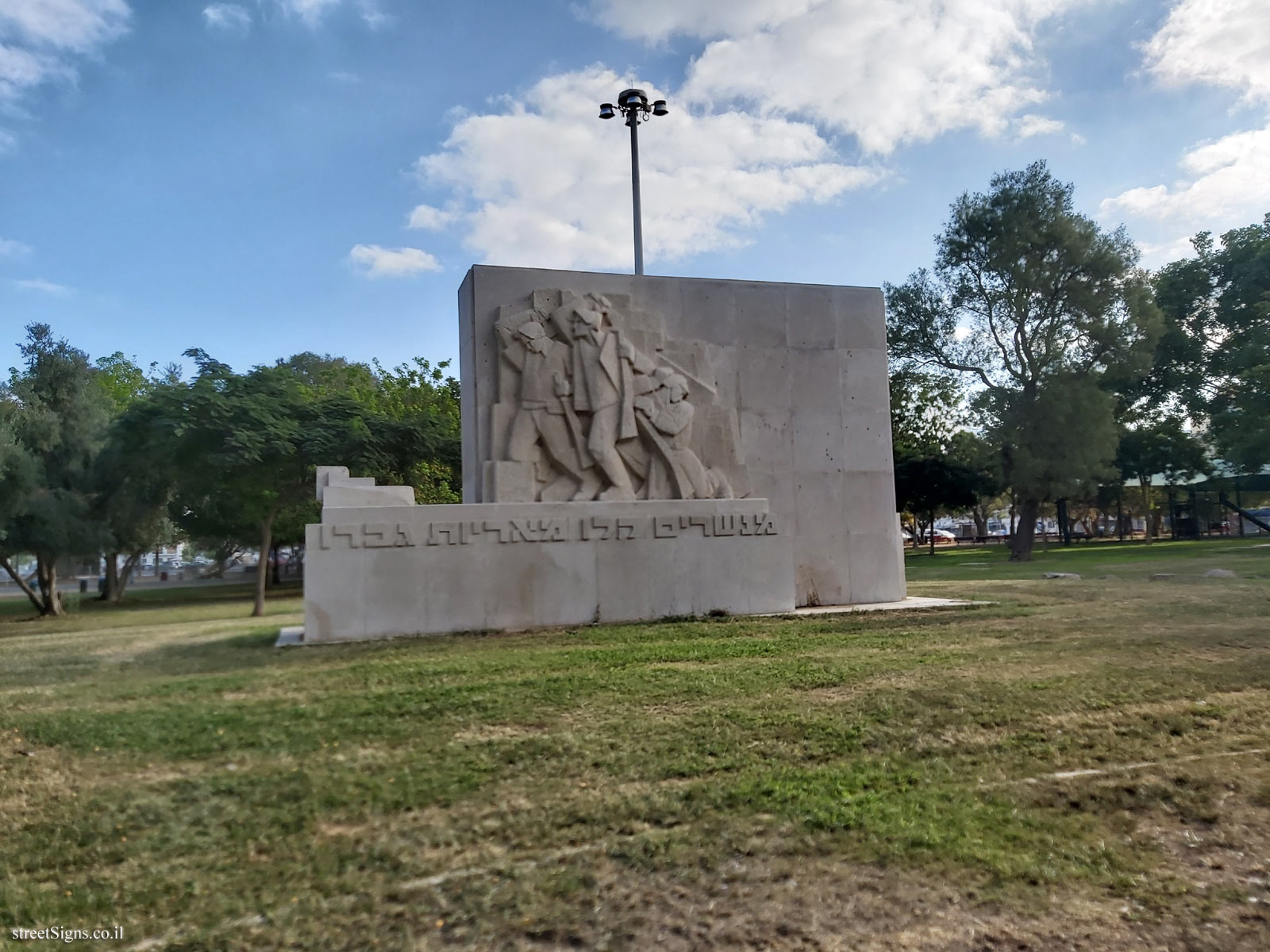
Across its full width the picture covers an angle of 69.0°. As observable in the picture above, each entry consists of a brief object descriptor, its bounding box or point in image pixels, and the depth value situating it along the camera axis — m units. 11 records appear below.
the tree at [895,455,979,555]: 37.66
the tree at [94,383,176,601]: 20.36
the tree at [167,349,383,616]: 18.00
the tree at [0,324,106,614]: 20.66
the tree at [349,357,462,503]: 22.27
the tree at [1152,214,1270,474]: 35.34
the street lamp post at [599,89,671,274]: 15.99
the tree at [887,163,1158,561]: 28.73
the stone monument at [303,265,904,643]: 9.38
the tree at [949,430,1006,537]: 30.95
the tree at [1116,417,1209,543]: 40.66
